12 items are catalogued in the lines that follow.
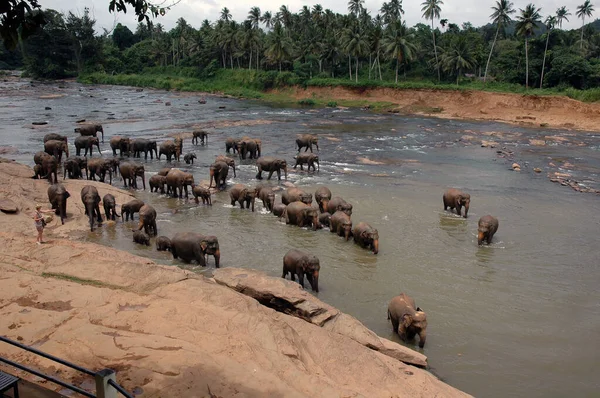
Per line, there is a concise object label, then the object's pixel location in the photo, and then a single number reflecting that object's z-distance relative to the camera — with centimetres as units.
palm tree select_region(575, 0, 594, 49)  8782
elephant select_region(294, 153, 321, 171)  2644
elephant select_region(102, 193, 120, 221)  1680
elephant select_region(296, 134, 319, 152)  3158
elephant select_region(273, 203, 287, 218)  1838
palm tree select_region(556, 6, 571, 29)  9106
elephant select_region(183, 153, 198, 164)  2769
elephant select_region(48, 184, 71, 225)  1647
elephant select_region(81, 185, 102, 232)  1623
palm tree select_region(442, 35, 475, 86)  5781
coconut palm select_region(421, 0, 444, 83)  6656
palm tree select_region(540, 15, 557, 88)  5391
